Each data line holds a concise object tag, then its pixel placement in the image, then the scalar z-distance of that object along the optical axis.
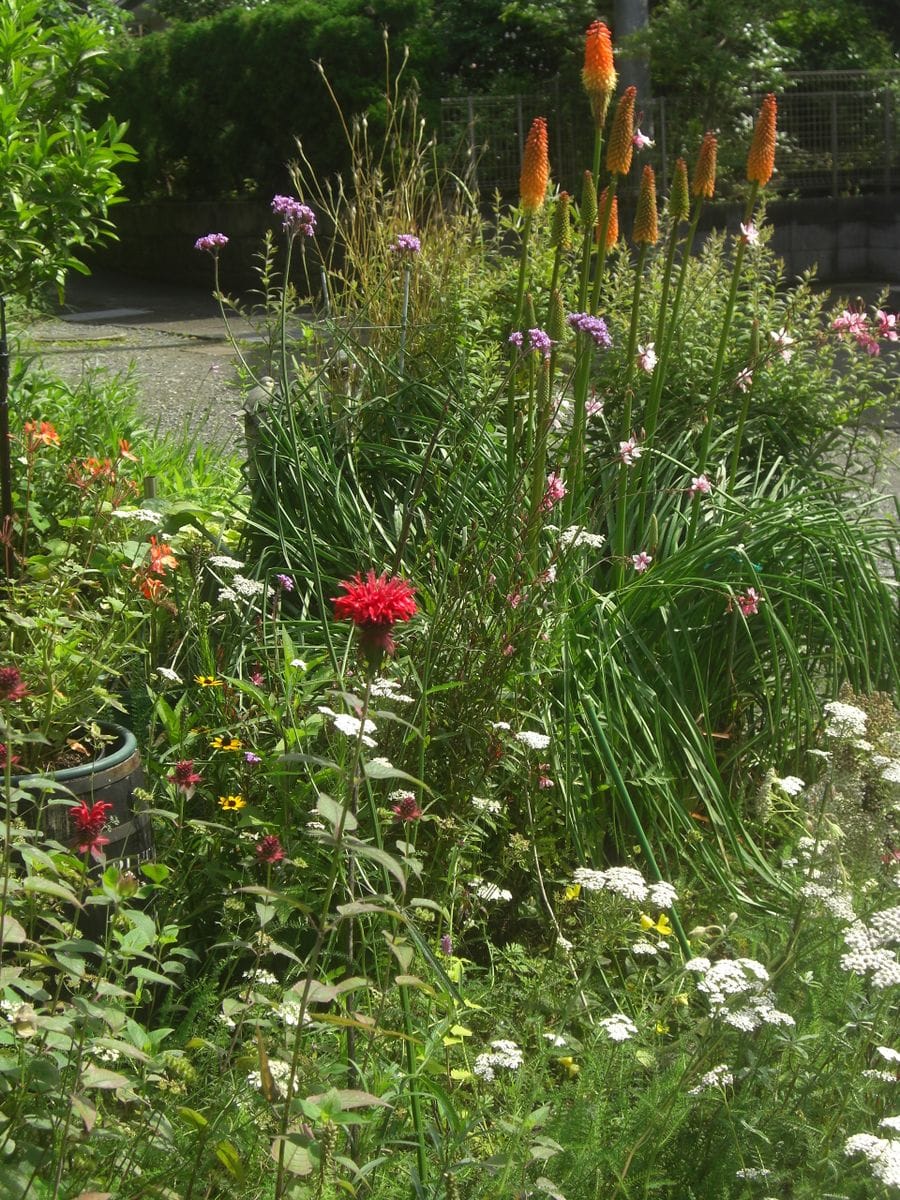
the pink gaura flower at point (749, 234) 4.02
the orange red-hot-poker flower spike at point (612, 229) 3.81
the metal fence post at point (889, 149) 18.09
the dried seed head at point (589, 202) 3.57
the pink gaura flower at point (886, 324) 4.61
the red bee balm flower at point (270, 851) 2.20
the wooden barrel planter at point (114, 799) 2.58
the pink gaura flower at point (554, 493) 3.32
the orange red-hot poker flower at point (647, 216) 3.72
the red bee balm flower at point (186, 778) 2.28
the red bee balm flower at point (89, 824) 1.82
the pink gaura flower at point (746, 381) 3.83
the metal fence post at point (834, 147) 18.00
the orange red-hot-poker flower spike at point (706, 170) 3.82
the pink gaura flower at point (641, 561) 3.54
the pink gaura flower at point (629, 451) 3.46
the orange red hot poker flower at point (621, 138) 3.61
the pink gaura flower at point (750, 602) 3.33
